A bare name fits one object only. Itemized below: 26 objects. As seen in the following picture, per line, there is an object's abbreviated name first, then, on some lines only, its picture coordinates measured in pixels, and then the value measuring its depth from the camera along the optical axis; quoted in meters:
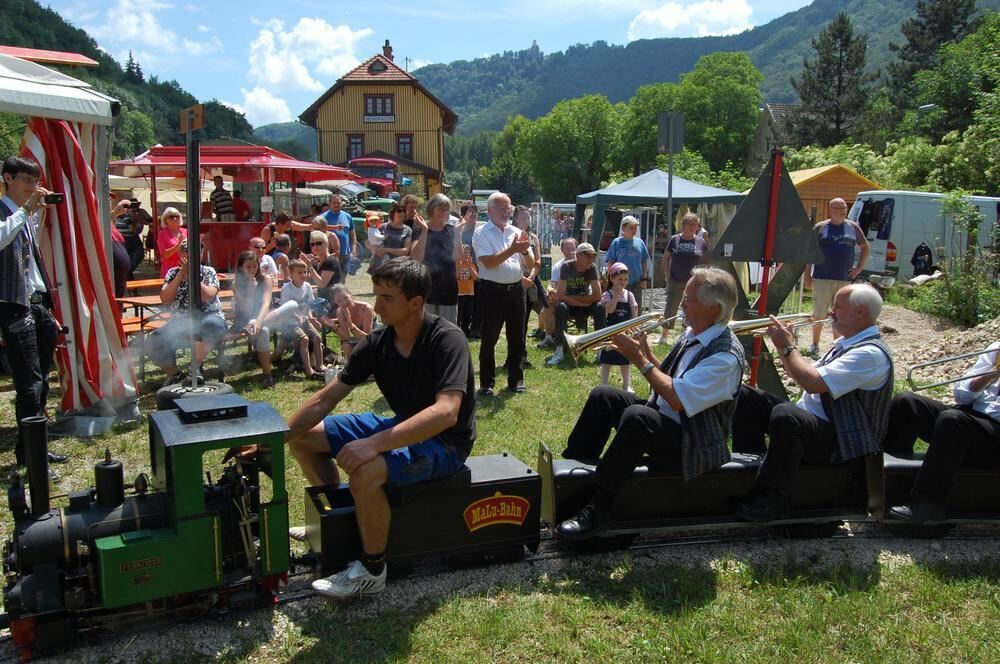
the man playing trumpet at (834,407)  4.07
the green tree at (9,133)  31.46
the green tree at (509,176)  89.81
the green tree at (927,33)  51.75
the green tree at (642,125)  59.56
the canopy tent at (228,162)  15.58
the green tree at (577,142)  66.25
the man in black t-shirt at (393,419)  3.52
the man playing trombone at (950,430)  4.21
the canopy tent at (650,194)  16.03
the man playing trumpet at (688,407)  3.88
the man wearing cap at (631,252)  9.86
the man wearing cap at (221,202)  16.86
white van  16.03
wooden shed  22.00
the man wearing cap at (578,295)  8.96
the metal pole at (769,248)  5.86
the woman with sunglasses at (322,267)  9.38
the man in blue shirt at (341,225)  13.64
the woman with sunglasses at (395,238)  10.37
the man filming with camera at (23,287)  4.92
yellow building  54.66
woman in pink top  9.67
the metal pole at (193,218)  4.94
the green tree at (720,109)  60.75
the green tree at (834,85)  52.75
